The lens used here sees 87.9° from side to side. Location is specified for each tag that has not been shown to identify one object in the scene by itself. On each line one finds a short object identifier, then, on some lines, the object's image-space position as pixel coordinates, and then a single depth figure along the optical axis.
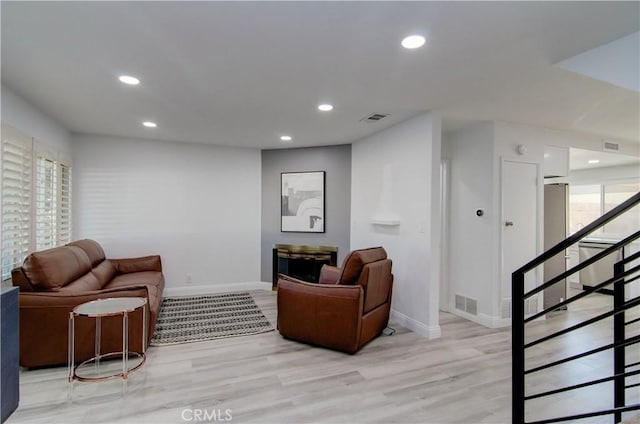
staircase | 1.39
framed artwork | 5.45
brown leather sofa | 2.72
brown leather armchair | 3.08
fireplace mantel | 5.42
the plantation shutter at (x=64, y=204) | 4.13
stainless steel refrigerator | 4.36
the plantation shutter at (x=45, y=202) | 3.52
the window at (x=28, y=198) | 2.88
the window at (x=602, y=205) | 5.90
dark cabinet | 1.74
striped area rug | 3.56
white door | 3.95
